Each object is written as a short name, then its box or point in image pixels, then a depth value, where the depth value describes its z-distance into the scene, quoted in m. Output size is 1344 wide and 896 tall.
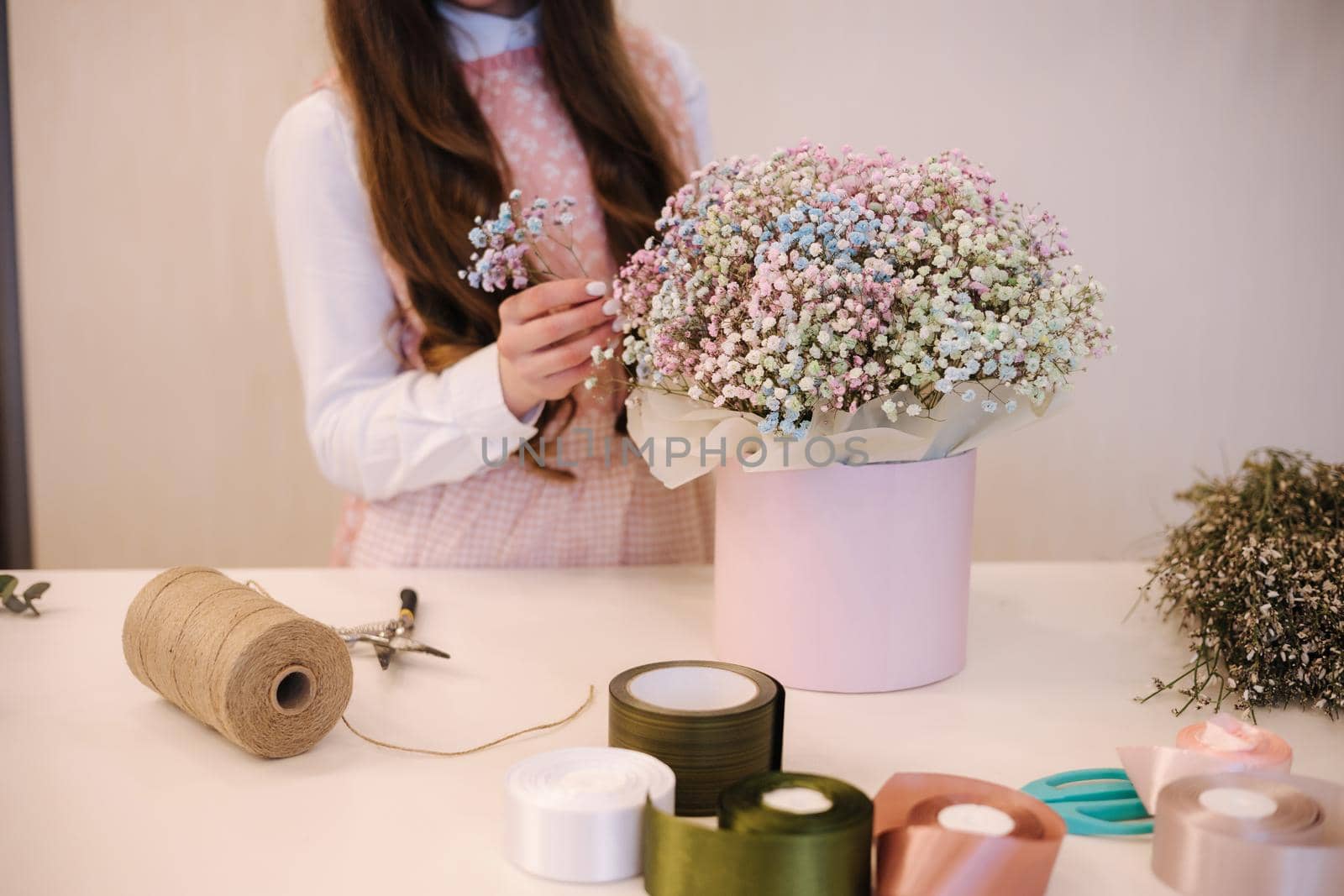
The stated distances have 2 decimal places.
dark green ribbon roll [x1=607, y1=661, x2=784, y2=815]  0.75
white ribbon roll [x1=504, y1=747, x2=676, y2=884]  0.69
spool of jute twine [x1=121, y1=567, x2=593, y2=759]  0.83
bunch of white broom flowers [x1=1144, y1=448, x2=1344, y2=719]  0.94
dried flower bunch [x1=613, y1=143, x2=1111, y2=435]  0.85
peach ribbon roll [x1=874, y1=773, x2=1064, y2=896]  0.64
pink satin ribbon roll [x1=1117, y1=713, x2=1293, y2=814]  0.75
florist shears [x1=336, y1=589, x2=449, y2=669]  1.03
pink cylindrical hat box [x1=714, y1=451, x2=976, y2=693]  0.94
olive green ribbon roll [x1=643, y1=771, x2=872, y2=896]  0.63
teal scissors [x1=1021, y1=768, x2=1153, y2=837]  0.75
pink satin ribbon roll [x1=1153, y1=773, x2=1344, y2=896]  0.64
